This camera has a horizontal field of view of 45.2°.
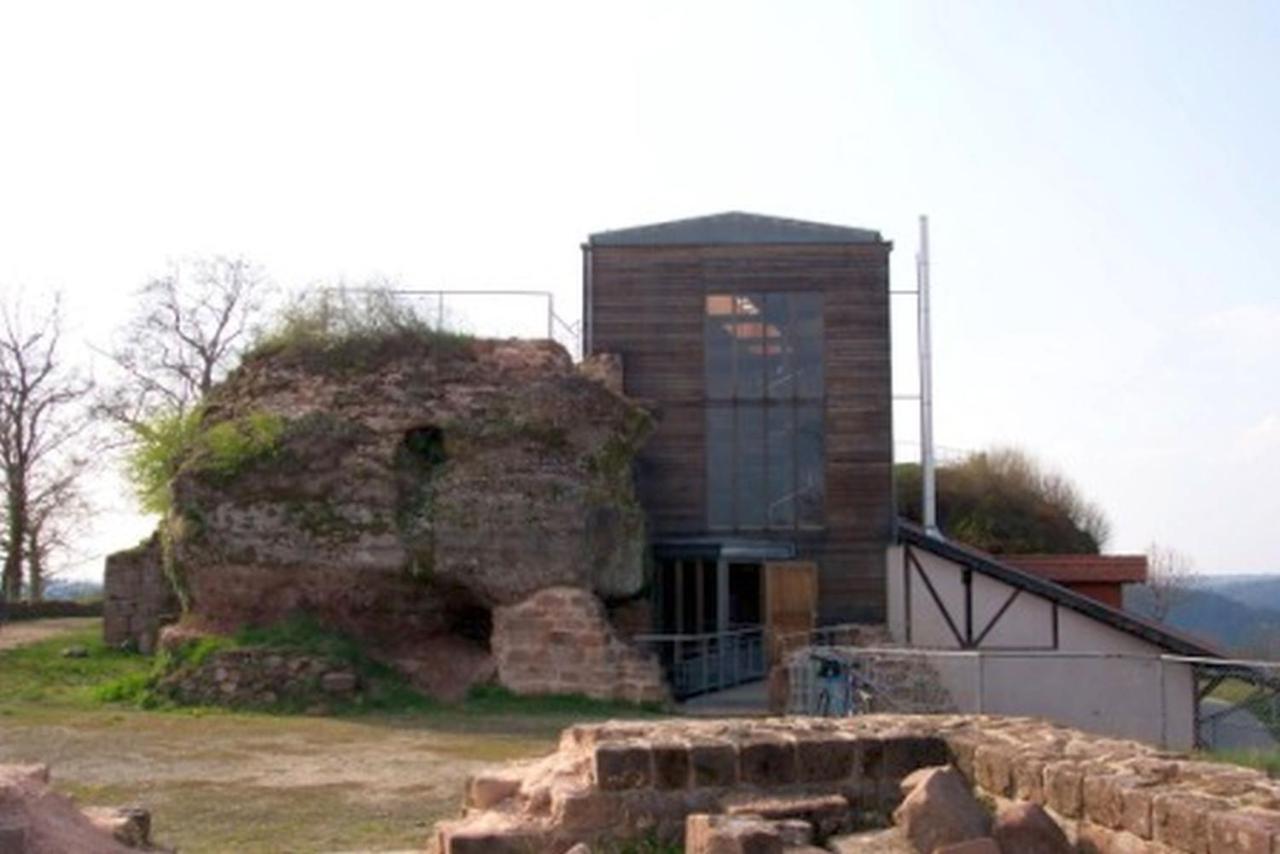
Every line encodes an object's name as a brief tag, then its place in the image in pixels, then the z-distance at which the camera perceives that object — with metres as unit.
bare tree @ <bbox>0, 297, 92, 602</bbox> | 33.91
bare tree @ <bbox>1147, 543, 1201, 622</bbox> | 44.31
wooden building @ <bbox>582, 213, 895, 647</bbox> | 23.84
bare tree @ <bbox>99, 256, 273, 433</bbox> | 35.25
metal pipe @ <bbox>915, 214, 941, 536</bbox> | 25.62
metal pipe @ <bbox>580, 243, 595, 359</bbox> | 24.22
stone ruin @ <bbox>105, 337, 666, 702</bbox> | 18.97
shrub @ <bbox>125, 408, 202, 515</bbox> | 20.25
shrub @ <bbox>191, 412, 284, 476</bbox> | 19.20
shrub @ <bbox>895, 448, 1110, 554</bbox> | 30.70
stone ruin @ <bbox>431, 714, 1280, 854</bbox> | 6.33
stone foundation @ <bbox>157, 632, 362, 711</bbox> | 17.70
